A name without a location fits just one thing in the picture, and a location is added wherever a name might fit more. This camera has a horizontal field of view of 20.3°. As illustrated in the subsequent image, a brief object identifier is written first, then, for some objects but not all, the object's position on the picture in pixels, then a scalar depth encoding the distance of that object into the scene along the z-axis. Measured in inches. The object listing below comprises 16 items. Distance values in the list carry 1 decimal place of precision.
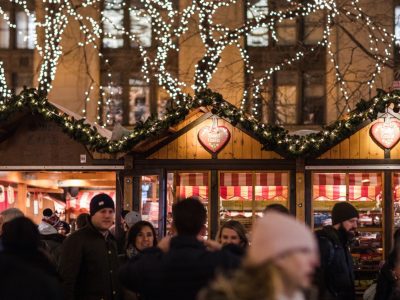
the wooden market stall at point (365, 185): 761.6
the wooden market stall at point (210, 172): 774.9
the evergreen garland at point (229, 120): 711.6
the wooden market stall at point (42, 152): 796.5
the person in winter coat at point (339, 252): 406.2
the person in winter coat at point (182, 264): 250.3
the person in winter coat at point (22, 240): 283.1
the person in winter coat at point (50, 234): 537.8
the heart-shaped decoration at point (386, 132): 753.7
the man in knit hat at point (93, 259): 410.8
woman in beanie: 189.5
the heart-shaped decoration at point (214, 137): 772.2
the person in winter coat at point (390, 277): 402.1
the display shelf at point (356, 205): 790.5
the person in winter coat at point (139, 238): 454.8
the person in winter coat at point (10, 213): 449.0
